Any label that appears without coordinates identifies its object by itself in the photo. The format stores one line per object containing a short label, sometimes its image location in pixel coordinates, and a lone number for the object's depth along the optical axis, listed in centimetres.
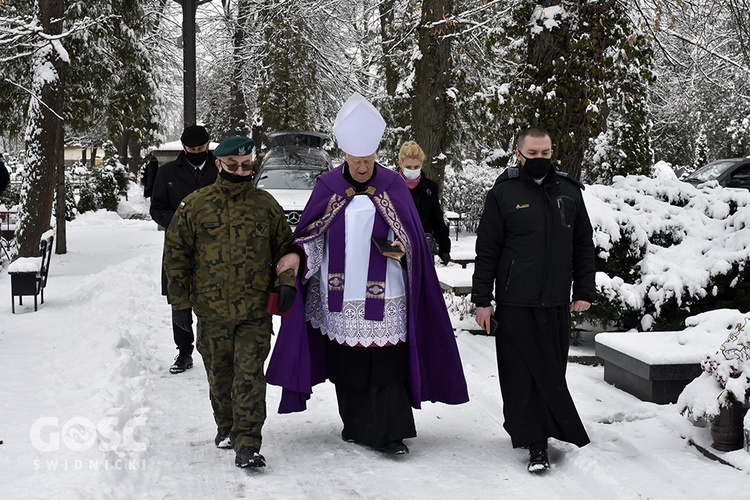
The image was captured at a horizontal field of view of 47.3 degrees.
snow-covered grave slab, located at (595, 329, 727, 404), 622
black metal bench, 1093
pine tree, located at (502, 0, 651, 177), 938
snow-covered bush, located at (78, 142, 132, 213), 2886
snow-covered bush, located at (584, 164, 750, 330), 771
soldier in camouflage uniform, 508
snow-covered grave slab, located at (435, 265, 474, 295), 927
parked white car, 1557
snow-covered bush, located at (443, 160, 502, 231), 2356
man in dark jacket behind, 700
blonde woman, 720
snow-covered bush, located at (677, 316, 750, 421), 497
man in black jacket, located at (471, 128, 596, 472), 518
